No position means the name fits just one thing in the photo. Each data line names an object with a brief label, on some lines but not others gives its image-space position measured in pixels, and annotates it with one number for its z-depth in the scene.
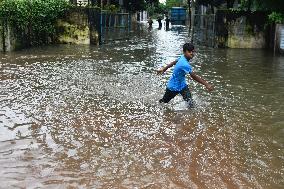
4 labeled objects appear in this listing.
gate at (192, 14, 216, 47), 21.34
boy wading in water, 7.81
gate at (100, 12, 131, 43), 21.72
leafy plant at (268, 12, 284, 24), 17.69
